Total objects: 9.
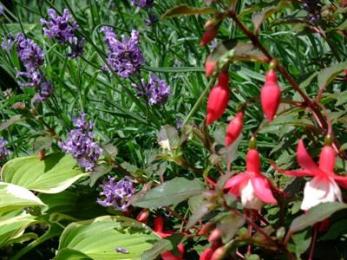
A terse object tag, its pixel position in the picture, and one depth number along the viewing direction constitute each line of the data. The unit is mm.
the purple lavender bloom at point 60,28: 916
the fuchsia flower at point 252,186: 636
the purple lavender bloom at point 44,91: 922
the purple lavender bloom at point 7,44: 1041
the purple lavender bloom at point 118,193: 825
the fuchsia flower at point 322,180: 631
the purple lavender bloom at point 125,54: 851
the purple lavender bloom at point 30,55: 917
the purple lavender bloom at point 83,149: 848
